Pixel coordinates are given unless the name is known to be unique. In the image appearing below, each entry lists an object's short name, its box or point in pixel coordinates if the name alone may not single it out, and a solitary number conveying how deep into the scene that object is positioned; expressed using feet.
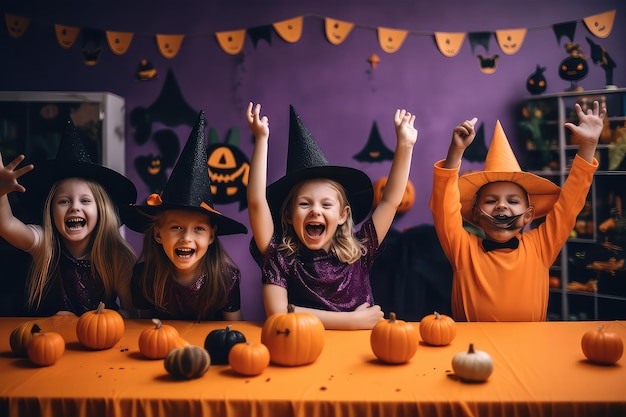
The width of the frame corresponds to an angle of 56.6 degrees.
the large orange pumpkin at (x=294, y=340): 6.22
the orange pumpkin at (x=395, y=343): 6.19
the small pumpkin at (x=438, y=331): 6.95
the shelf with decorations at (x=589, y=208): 16.44
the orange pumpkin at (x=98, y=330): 6.93
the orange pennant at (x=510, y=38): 17.79
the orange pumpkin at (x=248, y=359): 5.89
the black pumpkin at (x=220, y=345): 6.37
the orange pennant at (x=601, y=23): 17.60
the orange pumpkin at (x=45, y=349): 6.29
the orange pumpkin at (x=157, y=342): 6.51
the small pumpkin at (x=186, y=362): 5.76
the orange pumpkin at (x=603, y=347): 6.15
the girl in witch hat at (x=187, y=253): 8.54
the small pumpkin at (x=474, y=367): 5.65
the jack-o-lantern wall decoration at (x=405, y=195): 17.54
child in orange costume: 8.88
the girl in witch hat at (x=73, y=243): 9.06
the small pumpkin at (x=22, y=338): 6.66
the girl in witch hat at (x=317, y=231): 8.32
